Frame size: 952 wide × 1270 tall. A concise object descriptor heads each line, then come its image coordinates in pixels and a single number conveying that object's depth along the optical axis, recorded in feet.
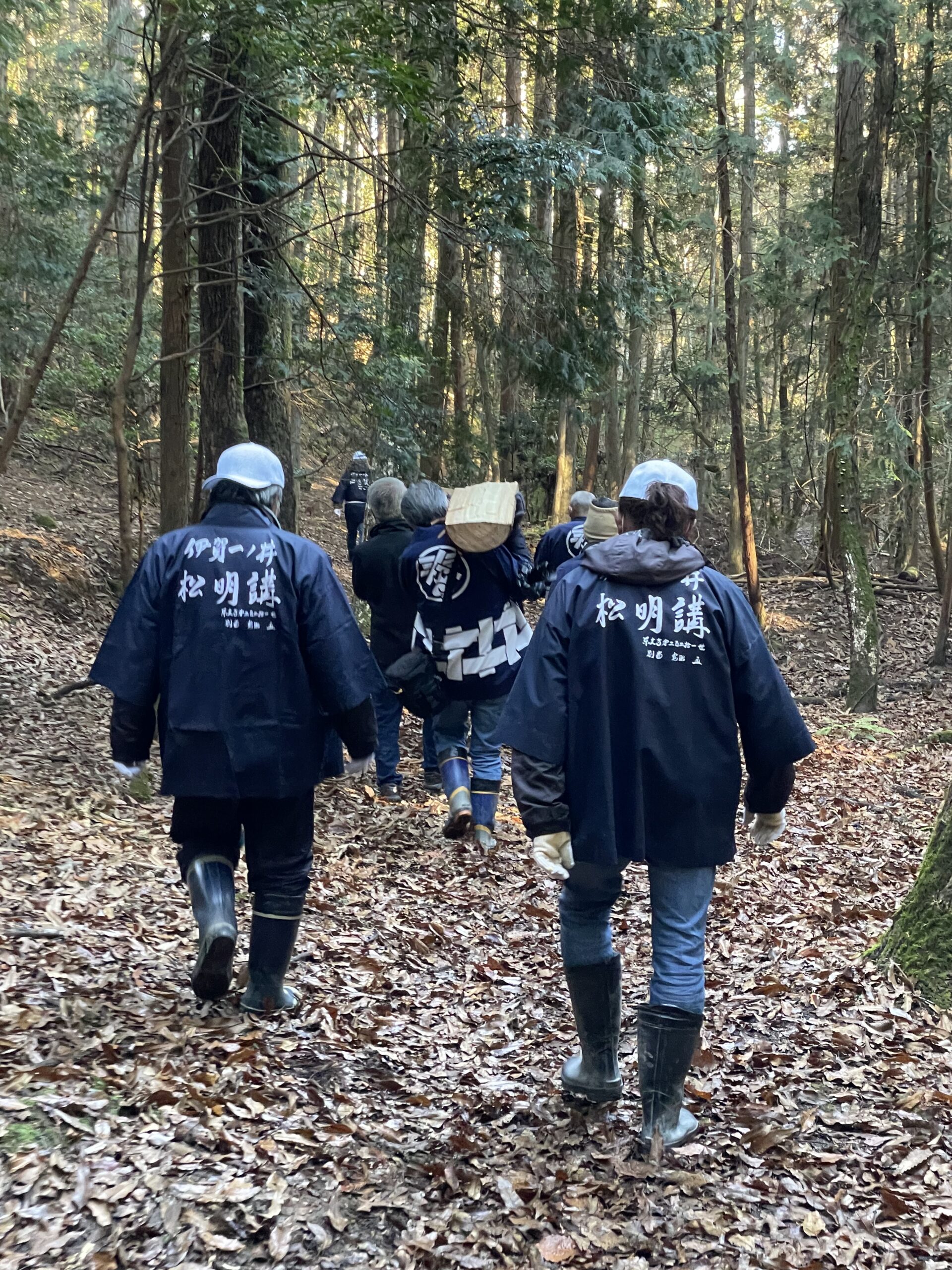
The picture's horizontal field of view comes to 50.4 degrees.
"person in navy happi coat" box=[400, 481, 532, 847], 22.25
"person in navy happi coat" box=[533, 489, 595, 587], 25.52
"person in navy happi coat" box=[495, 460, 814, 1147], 10.62
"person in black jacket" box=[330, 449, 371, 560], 57.77
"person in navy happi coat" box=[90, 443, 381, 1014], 12.81
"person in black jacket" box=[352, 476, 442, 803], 25.88
